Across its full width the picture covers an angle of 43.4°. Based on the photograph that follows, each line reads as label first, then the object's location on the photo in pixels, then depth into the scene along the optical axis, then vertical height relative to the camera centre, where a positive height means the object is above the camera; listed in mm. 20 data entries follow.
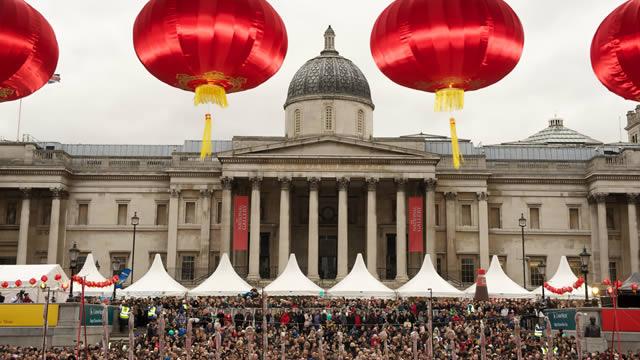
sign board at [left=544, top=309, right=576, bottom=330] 32562 -831
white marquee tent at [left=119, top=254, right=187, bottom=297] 42594 +390
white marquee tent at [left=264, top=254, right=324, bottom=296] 42156 +526
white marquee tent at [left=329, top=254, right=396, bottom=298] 41906 +467
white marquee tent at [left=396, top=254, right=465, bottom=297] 42656 +570
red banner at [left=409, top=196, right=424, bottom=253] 57281 +5142
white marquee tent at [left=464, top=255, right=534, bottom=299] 43750 +589
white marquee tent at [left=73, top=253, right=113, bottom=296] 44812 +865
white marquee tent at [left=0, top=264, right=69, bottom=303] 39562 +712
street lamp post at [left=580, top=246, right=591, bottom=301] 38781 +1662
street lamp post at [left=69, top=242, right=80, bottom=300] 34969 +1537
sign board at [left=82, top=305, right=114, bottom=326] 32312 -899
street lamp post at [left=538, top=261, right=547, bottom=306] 40906 +1383
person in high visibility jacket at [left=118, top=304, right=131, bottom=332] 35309 -1056
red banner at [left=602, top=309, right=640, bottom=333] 30391 -773
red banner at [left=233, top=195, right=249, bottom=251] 57031 +4973
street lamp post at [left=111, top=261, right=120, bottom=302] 38841 +1182
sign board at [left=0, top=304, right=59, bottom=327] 31781 -916
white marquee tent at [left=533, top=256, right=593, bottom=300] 45469 +923
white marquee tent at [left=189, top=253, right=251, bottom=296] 42509 +530
